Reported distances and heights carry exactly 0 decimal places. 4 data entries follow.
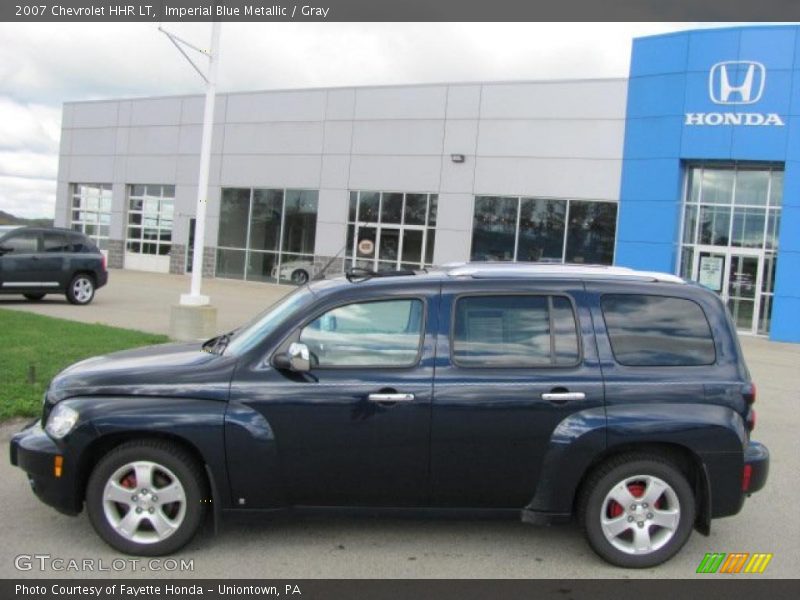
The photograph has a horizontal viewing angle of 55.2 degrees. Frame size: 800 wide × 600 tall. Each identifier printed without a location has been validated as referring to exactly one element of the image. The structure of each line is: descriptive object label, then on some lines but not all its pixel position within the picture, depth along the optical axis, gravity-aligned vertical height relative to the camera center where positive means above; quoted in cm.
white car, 2713 -27
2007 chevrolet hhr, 427 -84
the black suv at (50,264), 1600 -44
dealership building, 2033 +334
